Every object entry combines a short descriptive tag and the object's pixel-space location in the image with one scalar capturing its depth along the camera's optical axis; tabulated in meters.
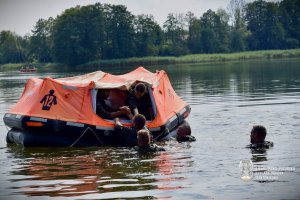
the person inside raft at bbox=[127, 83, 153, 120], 15.29
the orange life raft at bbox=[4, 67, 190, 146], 14.27
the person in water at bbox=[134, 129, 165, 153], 13.07
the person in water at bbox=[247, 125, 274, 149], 13.29
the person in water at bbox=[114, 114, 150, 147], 14.20
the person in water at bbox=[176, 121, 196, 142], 14.80
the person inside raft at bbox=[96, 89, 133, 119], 15.05
